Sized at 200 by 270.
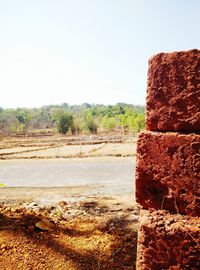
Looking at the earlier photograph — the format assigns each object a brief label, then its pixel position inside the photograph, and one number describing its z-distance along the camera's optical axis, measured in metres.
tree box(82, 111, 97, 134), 70.25
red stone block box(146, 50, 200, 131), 1.35
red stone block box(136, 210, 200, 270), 1.34
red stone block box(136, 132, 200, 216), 1.36
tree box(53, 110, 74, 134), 68.81
